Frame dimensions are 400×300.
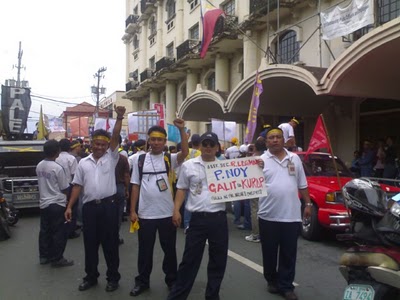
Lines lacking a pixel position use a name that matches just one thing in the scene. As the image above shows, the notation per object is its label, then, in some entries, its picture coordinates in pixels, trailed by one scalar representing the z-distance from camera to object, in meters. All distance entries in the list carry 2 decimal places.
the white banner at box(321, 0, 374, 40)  12.27
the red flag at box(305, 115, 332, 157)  7.13
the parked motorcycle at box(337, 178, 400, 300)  3.44
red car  7.64
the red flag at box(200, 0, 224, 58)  15.09
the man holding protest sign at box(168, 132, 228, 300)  4.58
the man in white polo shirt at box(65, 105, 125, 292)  5.27
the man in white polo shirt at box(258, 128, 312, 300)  4.94
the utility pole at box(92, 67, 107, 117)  51.17
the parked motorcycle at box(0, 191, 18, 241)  8.32
